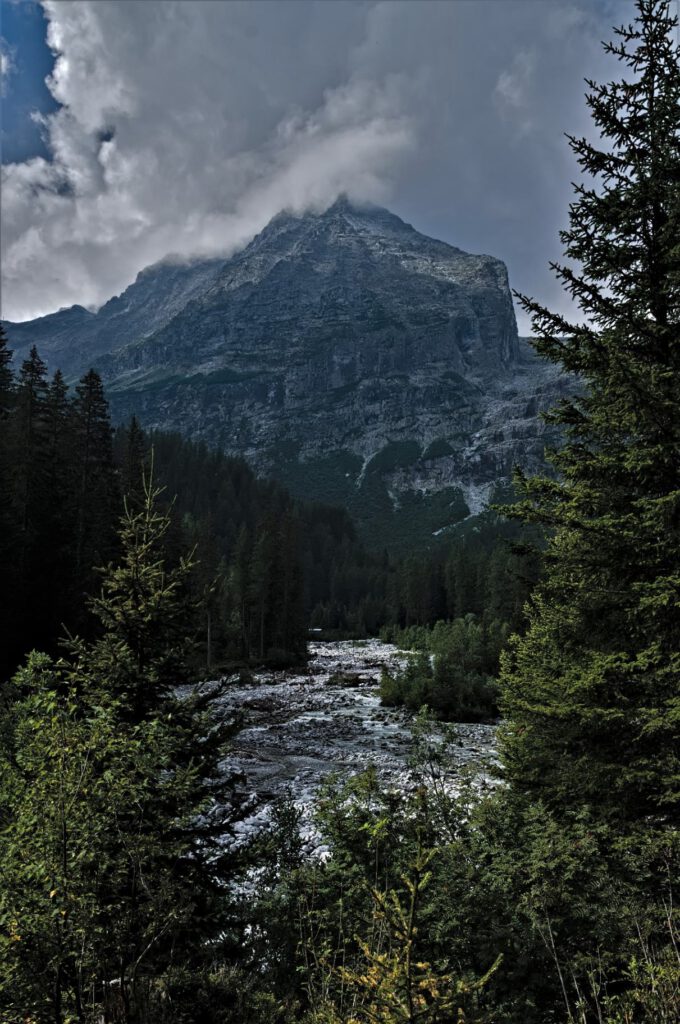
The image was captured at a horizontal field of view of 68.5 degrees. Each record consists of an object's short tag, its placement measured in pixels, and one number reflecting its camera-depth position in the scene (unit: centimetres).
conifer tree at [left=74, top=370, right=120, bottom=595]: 3180
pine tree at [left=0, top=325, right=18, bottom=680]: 2617
